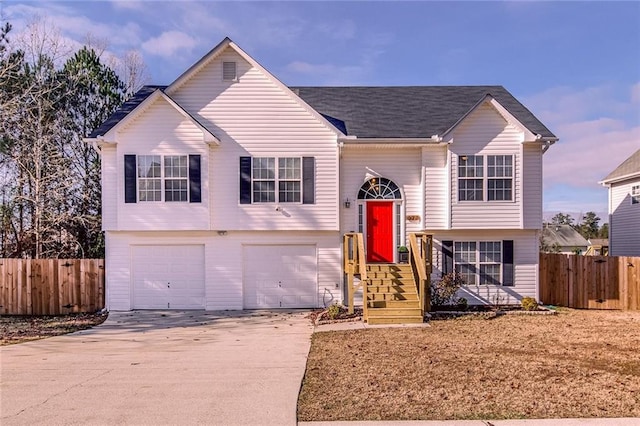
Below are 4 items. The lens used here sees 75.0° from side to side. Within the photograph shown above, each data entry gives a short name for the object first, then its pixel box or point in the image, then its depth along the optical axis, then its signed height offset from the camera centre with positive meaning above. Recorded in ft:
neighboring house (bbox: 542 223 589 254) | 151.53 -11.48
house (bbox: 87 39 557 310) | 44.70 +1.68
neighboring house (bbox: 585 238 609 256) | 82.71 -12.40
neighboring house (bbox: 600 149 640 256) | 66.28 +0.07
